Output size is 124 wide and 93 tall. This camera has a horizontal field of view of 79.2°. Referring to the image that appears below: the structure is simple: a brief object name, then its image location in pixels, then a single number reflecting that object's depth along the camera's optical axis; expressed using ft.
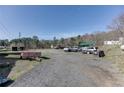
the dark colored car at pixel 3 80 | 6.41
